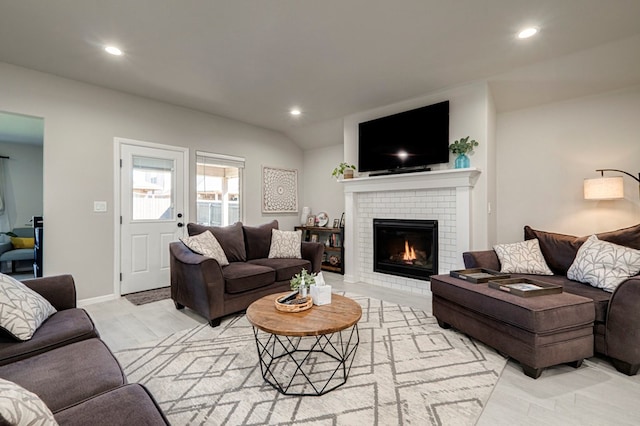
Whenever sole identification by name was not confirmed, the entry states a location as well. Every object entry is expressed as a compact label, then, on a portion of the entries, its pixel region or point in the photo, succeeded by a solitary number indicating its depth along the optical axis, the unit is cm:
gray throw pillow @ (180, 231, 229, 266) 321
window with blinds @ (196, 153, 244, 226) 471
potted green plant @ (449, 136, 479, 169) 350
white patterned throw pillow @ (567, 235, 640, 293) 233
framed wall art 555
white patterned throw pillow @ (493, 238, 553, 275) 293
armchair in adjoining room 492
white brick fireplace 356
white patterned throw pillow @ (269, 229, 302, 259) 393
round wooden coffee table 181
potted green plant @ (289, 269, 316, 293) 221
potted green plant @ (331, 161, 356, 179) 457
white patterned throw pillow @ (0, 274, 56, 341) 150
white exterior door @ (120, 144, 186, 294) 392
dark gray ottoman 196
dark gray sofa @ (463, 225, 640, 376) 198
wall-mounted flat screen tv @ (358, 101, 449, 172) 374
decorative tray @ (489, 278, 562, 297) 217
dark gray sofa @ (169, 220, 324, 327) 284
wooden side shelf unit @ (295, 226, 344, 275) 514
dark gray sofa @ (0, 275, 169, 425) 98
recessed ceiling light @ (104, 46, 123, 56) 280
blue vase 350
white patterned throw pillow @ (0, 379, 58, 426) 63
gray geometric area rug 163
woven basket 203
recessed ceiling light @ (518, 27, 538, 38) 249
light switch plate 366
